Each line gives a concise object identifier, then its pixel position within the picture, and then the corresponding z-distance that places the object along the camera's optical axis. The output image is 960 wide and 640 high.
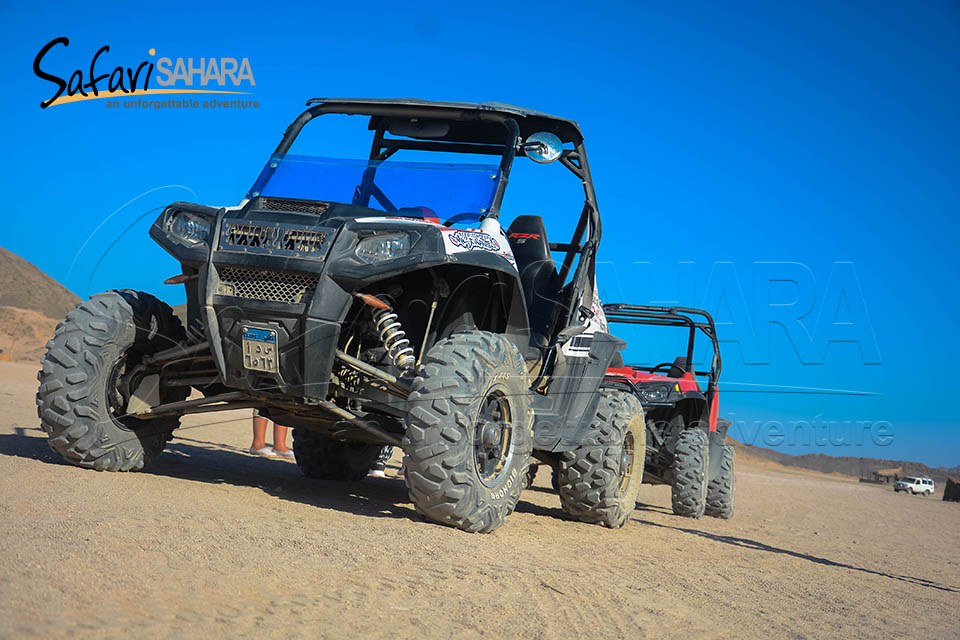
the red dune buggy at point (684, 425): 10.68
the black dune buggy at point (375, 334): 5.07
